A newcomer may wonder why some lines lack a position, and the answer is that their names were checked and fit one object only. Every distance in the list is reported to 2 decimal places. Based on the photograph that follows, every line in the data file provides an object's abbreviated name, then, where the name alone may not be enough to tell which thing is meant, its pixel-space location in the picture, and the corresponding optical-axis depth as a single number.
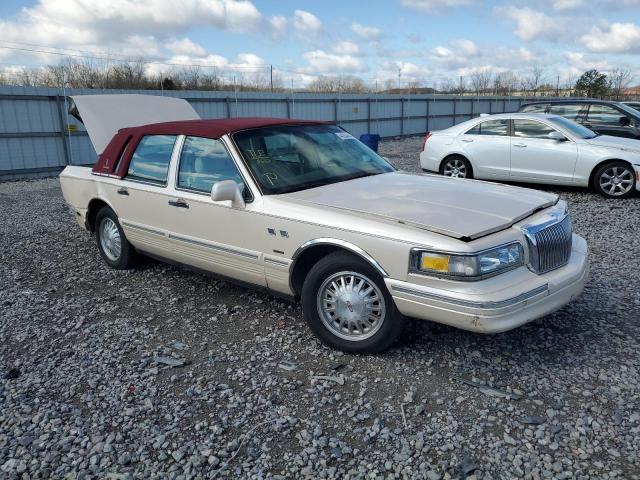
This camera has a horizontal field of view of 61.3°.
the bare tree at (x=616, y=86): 38.19
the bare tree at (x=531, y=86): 39.47
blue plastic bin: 14.09
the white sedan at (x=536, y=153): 9.16
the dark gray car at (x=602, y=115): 12.11
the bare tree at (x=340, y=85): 32.03
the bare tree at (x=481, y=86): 37.97
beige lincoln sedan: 3.28
